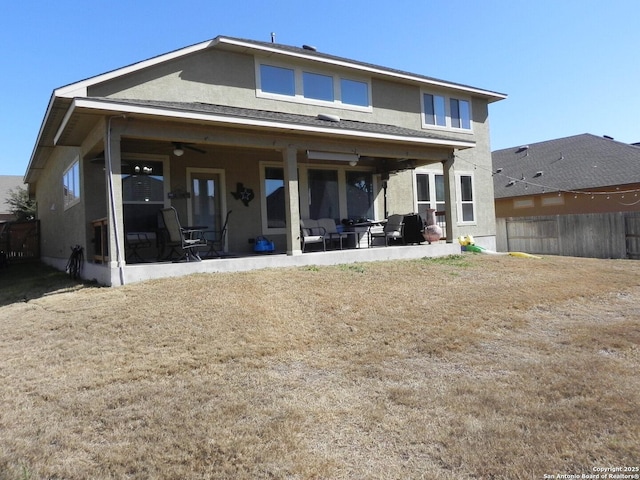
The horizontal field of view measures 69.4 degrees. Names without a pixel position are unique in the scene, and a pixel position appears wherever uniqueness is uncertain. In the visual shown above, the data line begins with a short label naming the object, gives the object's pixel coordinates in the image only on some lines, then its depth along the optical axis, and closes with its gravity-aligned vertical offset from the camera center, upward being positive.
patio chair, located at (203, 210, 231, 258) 10.62 -0.02
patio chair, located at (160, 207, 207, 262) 8.25 +0.06
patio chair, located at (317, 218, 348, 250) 11.48 +0.18
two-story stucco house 8.33 +1.94
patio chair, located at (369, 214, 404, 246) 11.85 +0.05
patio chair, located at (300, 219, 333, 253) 10.12 +0.06
